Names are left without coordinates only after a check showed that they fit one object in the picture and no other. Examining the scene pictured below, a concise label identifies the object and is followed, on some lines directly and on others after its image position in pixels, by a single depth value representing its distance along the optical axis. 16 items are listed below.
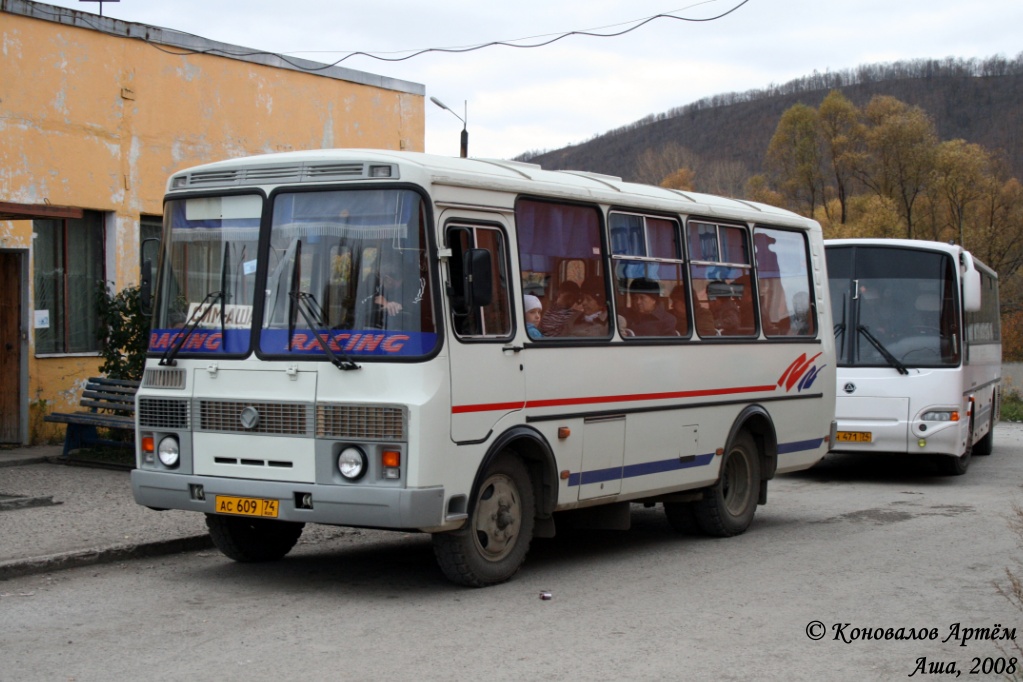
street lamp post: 29.54
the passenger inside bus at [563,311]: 9.33
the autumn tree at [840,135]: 77.00
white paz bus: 8.10
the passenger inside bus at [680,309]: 10.89
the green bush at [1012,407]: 31.66
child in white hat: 9.09
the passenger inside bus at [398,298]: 8.12
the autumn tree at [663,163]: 103.12
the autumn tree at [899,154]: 67.34
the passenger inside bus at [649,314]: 10.36
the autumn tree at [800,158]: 81.00
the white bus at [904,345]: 16.36
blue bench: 14.81
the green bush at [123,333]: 15.24
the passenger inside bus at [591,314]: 9.66
